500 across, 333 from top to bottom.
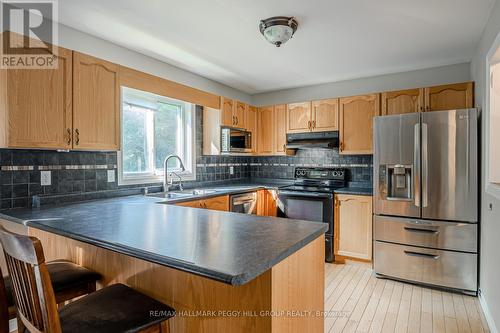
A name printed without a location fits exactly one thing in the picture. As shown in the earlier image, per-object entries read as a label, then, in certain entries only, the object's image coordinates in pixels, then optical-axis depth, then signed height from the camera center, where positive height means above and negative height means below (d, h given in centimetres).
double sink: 285 -30
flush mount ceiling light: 216 +108
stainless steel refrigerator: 258 -32
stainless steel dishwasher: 332 -46
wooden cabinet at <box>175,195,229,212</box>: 273 -39
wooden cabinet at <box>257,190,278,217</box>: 381 -51
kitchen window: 294 +34
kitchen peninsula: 100 -34
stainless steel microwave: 370 +35
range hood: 374 +35
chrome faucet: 306 -20
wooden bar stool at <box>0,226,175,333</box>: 91 -57
